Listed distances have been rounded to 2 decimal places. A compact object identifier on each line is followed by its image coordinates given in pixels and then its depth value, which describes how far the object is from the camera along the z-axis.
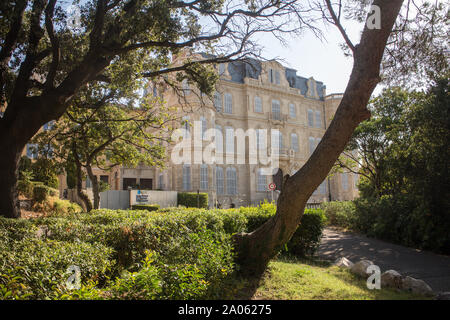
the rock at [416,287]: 6.03
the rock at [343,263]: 8.42
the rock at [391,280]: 6.50
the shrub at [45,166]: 14.01
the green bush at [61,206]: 15.50
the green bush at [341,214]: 16.23
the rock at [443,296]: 5.46
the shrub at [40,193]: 15.31
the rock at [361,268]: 7.31
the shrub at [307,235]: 9.73
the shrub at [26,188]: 15.27
